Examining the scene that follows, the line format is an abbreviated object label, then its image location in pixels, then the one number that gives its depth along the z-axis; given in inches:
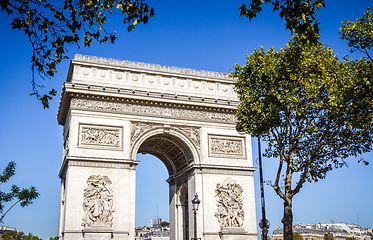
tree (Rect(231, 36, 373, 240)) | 628.7
